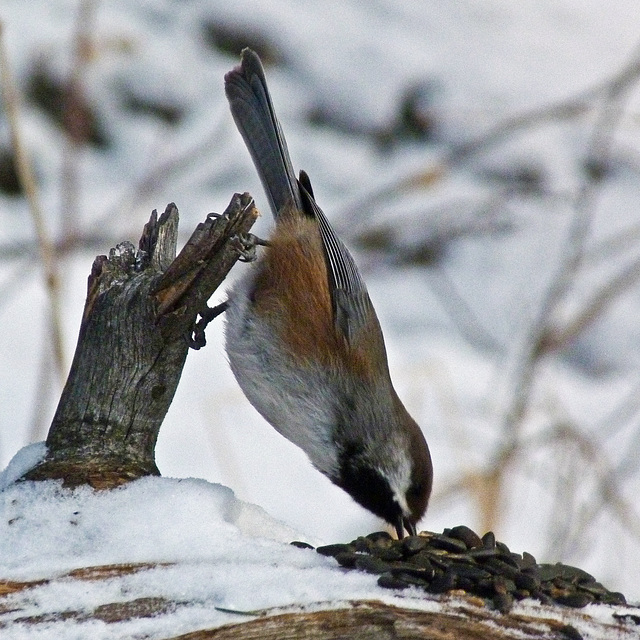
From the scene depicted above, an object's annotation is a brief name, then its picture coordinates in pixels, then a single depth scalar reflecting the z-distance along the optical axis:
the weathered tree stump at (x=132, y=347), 5.38
